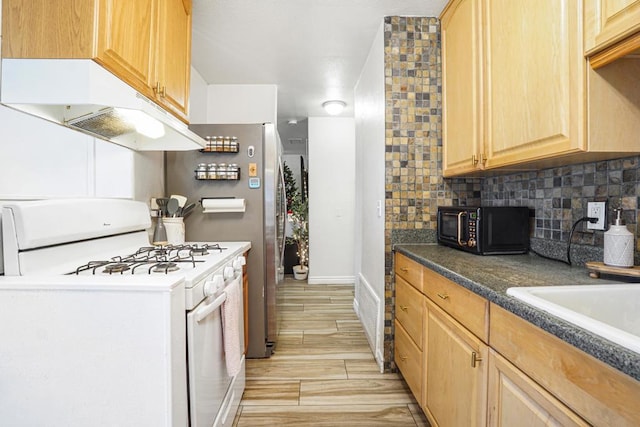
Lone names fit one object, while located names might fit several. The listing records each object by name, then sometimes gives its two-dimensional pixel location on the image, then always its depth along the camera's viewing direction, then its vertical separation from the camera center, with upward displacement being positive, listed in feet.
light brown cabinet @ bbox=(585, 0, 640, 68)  2.80 +1.68
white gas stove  3.08 -1.42
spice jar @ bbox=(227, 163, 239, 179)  7.17 +0.83
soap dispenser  3.56 -0.47
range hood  3.55 +1.35
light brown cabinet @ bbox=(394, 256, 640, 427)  2.03 -1.48
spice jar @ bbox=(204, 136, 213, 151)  7.10 +1.49
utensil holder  6.44 -0.45
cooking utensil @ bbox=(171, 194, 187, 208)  6.68 +0.20
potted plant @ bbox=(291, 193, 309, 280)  14.88 -1.34
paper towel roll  7.03 +0.07
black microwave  5.16 -0.40
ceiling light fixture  11.77 +3.90
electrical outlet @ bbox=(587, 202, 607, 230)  4.06 -0.10
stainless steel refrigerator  7.23 +0.32
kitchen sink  3.02 -0.94
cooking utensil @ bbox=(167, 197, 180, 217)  6.54 +0.03
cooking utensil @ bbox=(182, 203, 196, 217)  6.98 -0.02
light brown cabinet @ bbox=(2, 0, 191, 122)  3.56 +2.15
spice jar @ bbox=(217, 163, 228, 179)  7.16 +0.83
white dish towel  4.67 -1.91
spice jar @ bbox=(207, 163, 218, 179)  7.15 +0.85
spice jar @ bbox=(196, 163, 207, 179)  7.14 +0.83
